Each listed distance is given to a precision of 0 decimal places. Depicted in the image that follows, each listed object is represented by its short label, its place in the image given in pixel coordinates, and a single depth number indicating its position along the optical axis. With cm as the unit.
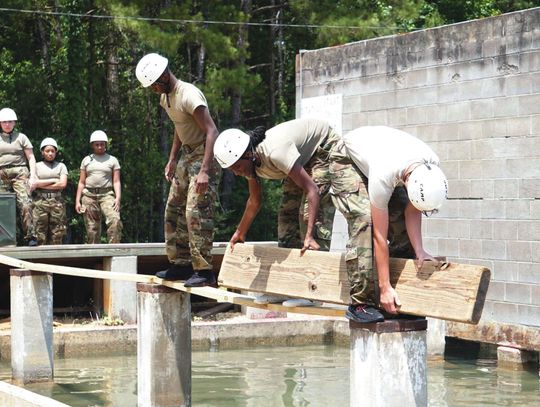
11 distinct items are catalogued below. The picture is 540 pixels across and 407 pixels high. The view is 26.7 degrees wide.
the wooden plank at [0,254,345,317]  772
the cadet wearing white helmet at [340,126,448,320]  625
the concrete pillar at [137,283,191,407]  953
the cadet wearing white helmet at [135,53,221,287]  887
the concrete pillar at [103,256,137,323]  1495
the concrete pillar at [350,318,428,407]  634
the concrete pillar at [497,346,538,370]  1263
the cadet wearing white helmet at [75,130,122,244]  1605
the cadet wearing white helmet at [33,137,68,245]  1581
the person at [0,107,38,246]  1534
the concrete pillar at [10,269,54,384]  1174
